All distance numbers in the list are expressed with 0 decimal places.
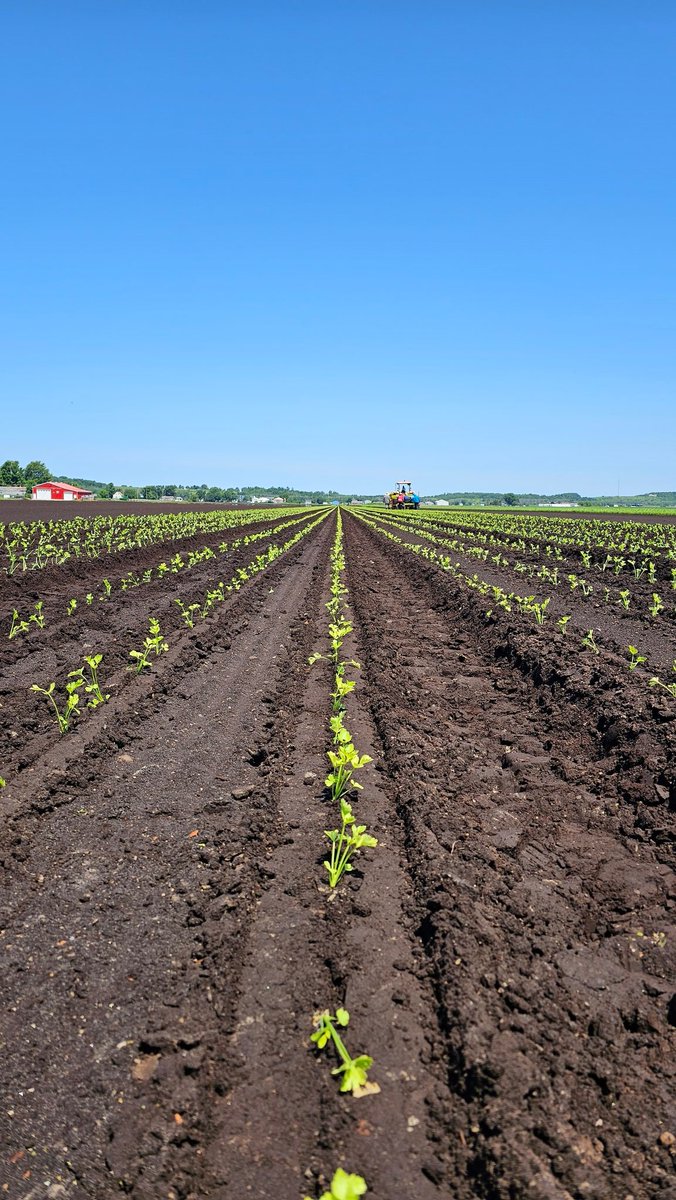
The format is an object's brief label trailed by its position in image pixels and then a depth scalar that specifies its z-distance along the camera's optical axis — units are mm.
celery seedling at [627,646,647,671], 7363
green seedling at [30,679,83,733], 5816
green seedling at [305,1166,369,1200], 1741
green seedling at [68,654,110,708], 6482
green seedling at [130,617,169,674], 7809
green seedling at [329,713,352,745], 4766
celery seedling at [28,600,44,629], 9617
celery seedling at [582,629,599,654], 8431
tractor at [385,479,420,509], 73000
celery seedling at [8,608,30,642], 9125
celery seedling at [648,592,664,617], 10575
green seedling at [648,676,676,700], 6642
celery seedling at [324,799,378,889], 3730
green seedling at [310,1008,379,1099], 2387
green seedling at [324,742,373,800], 4473
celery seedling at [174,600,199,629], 10234
